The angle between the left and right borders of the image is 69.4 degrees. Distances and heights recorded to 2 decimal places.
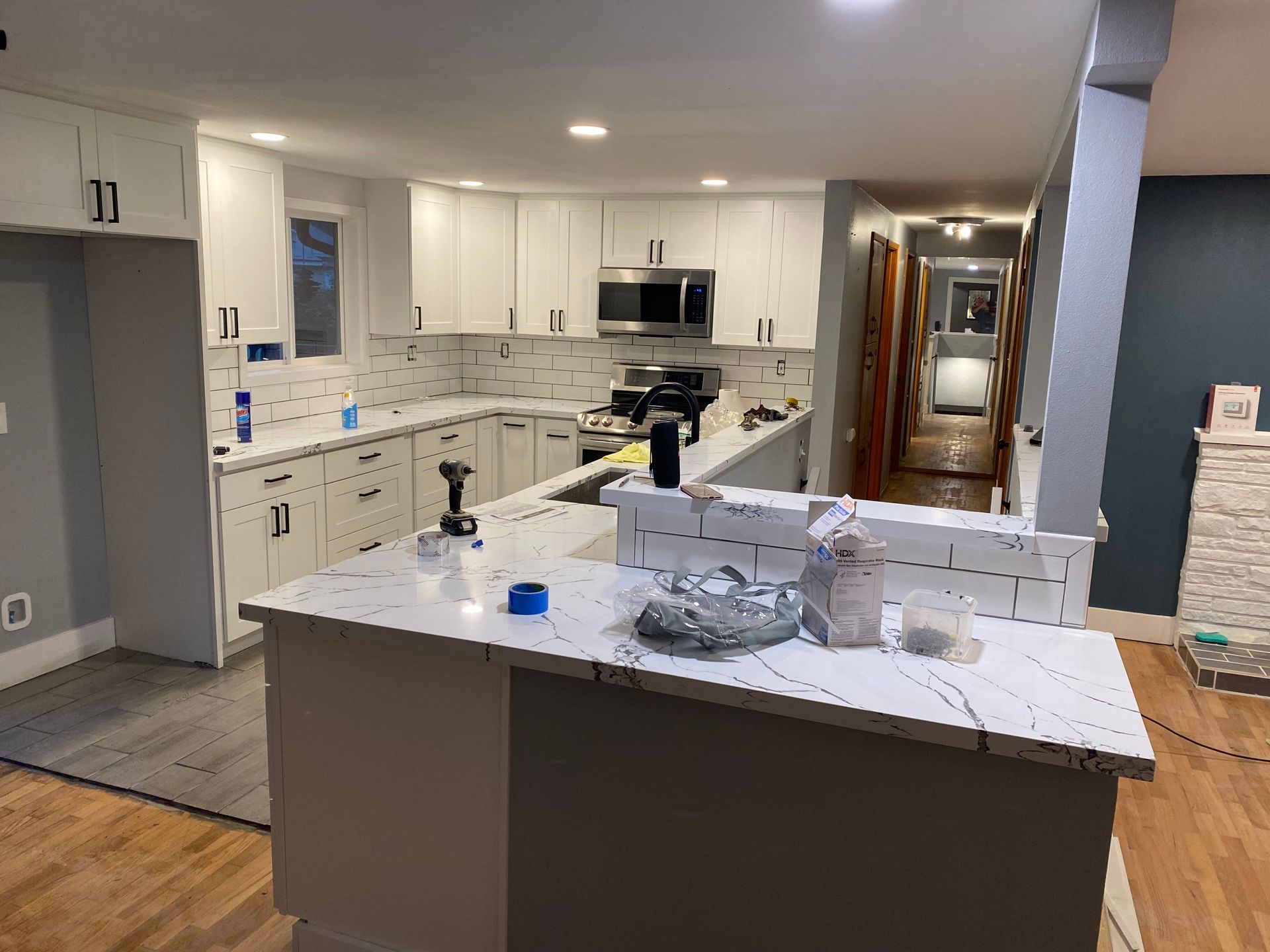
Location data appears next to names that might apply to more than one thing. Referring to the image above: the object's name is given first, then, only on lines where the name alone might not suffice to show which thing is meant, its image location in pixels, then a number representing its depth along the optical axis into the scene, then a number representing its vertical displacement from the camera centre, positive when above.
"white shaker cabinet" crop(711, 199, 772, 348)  5.30 +0.37
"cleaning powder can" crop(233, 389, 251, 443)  4.08 -0.42
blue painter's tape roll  1.95 -0.57
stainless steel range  5.32 -0.45
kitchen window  4.88 +0.13
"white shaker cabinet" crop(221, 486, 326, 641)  3.78 -0.97
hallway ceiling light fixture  6.90 +0.91
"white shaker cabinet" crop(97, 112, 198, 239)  3.20 +0.50
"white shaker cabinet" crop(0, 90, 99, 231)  2.88 +0.48
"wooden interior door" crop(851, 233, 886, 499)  5.90 -0.14
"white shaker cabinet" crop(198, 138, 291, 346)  3.89 +0.32
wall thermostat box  4.15 -0.25
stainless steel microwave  5.41 +0.19
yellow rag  3.68 -0.49
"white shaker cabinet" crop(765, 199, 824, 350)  5.18 +0.37
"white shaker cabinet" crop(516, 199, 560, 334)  5.75 +0.40
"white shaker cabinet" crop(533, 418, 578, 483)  5.62 -0.72
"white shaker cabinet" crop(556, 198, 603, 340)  5.65 +0.39
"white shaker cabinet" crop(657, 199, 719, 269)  5.41 +0.59
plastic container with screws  1.79 -0.56
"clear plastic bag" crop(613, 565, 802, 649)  1.79 -0.56
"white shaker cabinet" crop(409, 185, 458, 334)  5.38 +0.39
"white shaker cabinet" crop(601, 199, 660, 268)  5.53 +0.59
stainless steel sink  3.43 -0.61
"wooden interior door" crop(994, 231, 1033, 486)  4.66 -0.08
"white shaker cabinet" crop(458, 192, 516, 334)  5.75 +0.40
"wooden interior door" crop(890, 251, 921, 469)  8.26 -0.23
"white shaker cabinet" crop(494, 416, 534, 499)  5.72 -0.77
